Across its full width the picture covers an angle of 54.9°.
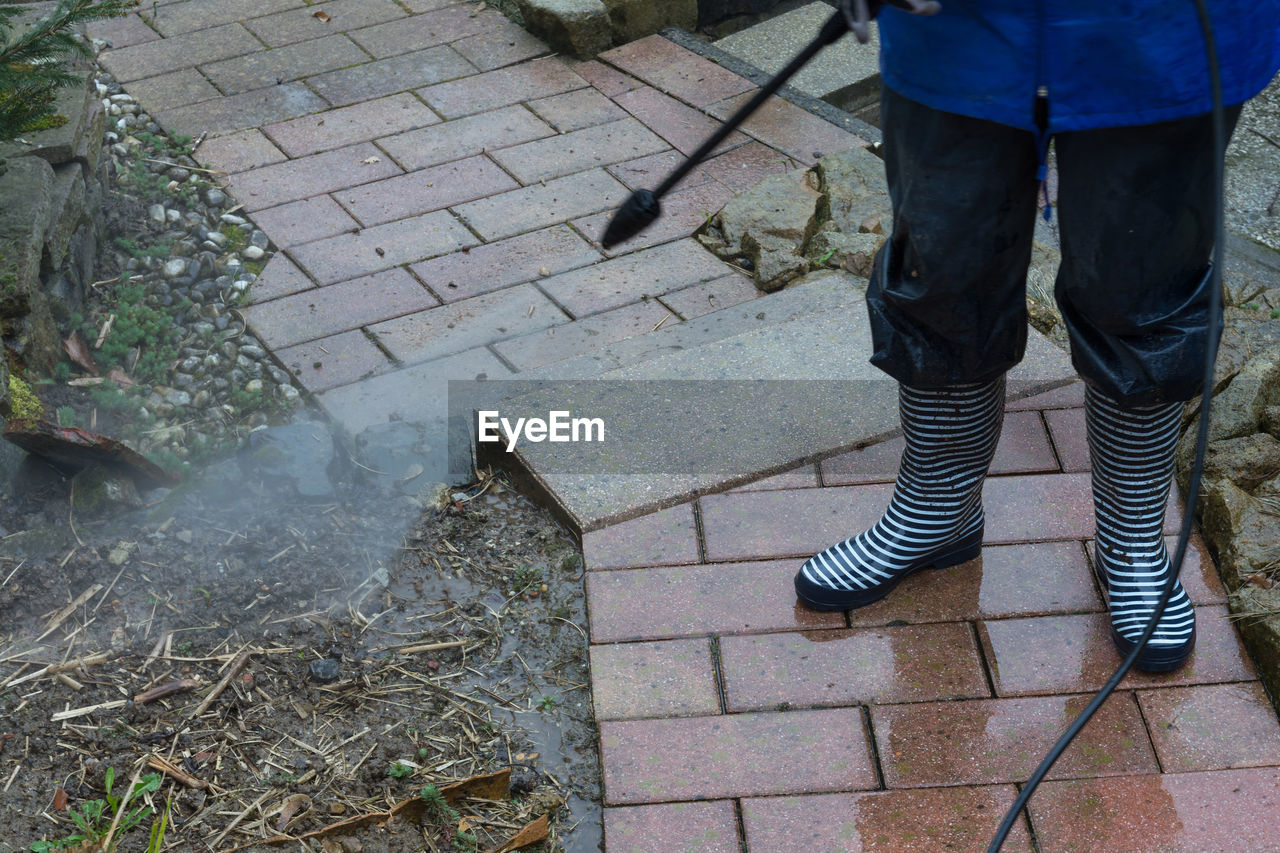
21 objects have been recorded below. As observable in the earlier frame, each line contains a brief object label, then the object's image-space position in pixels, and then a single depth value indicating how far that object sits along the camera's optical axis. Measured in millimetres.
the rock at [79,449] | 2480
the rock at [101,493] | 2578
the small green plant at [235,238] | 3645
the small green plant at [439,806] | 1980
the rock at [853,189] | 3576
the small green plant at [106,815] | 1903
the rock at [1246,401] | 2572
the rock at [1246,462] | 2480
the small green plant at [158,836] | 1817
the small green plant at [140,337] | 3199
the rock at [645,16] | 4590
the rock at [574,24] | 4480
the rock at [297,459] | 2744
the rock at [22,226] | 2840
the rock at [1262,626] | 2104
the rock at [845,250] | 3297
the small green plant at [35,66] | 2762
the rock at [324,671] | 2260
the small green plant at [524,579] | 2461
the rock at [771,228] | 3365
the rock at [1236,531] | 2273
